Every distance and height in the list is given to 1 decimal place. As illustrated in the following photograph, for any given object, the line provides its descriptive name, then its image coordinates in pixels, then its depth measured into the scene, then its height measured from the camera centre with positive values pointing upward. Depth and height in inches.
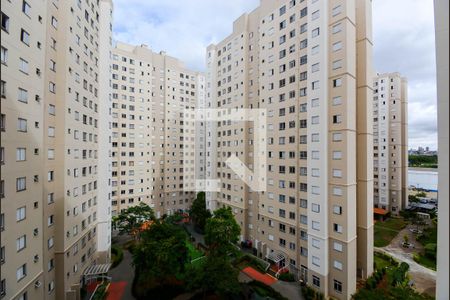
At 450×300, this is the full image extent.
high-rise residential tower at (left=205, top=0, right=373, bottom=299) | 856.9 +41.9
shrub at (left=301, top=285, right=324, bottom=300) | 848.3 -574.3
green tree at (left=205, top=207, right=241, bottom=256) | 956.6 -383.7
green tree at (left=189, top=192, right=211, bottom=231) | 1636.3 -468.7
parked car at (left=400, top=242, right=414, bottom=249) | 1334.9 -593.9
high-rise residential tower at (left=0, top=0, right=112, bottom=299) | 520.7 +21.4
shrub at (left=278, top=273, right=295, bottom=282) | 966.4 -571.9
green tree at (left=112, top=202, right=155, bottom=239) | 1378.0 -446.4
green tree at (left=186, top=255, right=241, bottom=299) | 751.1 -457.9
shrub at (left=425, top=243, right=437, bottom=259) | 1181.7 -563.9
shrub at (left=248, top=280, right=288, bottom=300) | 855.1 -576.3
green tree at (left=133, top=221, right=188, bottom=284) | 780.6 -378.8
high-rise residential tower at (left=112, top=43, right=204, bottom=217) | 1672.0 +199.5
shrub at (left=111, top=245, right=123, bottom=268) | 1143.6 -585.1
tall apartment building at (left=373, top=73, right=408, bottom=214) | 1953.7 +48.0
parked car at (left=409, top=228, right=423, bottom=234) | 1539.1 -583.1
